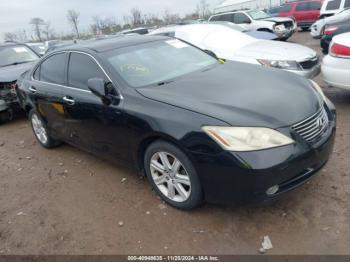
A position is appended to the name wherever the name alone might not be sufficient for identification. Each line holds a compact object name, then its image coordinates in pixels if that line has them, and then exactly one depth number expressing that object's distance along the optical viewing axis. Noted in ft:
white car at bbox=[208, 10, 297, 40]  49.88
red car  63.62
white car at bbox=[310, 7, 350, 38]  42.28
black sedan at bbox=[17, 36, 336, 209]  8.41
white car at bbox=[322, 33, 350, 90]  15.47
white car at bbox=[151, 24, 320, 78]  18.41
